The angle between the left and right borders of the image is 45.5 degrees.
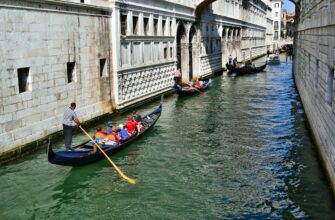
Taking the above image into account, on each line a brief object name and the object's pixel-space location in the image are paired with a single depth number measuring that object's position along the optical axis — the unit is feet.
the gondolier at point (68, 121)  31.94
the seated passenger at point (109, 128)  34.66
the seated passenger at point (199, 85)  71.20
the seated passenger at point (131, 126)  37.88
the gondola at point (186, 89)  65.92
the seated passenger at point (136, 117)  40.45
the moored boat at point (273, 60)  136.98
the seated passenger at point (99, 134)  33.32
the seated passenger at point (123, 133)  36.41
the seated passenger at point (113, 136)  34.17
